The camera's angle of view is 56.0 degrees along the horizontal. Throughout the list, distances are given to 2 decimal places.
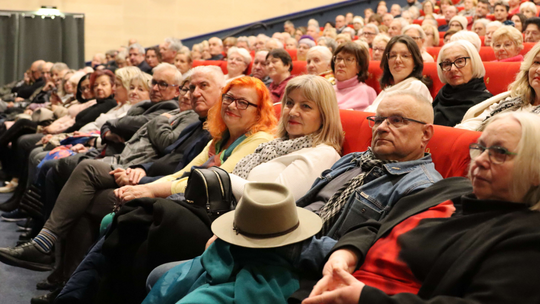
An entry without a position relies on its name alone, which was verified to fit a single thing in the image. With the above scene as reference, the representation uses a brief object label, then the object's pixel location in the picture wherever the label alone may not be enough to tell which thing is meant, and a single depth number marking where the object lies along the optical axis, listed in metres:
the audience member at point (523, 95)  1.90
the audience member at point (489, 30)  4.46
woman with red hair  2.09
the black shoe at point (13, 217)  3.35
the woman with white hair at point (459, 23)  5.57
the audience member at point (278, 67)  3.74
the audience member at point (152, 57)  5.73
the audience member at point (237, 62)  4.33
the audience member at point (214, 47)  6.77
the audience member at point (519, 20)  5.25
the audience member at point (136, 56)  5.87
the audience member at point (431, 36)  5.17
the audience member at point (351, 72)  3.06
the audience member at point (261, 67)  4.17
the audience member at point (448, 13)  7.38
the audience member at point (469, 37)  3.62
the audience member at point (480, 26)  5.34
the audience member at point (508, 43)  3.51
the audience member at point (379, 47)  3.82
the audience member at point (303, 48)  5.11
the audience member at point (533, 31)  4.36
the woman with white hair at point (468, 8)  7.52
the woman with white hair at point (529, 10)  5.62
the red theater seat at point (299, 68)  4.25
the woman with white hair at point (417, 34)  4.03
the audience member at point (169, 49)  5.64
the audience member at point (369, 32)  6.07
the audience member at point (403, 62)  2.82
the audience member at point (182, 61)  4.86
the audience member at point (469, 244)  0.94
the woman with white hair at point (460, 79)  2.44
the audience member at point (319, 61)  3.66
